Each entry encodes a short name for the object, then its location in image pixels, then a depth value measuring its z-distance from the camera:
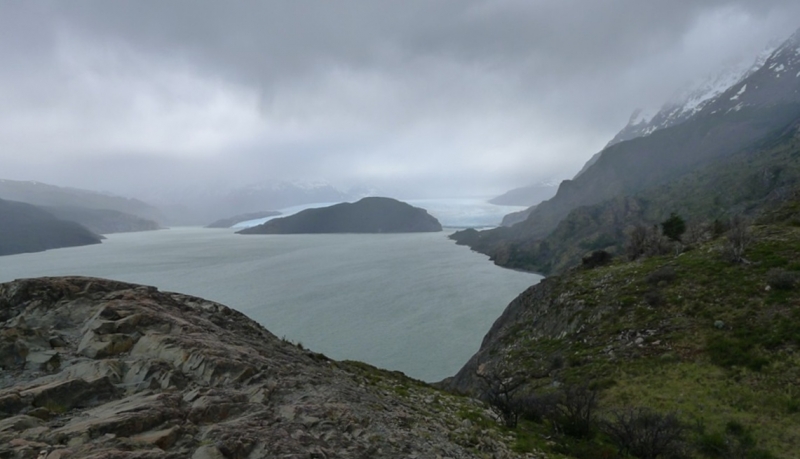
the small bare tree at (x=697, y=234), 46.78
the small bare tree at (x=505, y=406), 15.08
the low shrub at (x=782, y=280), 22.33
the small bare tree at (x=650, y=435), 12.98
